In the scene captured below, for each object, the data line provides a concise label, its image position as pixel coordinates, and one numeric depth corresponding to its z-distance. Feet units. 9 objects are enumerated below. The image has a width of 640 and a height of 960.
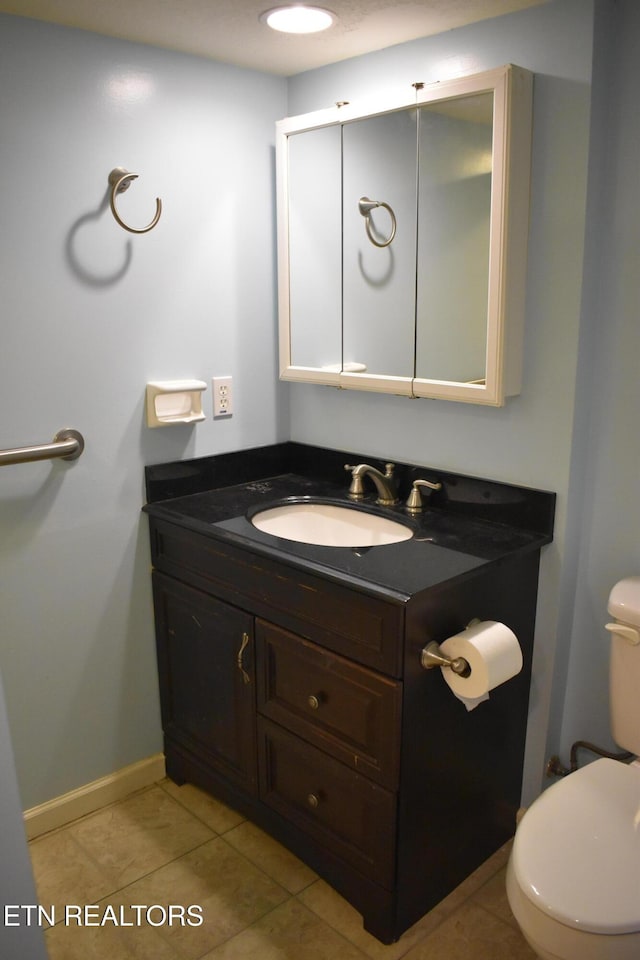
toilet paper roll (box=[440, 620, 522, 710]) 5.16
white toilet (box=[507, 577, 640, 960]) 4.27
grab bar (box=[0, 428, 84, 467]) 5.97
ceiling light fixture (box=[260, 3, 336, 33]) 5.54
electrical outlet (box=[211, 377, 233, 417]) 7.44
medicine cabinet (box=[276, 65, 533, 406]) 5.73
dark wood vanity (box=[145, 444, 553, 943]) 5.35
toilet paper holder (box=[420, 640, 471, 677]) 5.22
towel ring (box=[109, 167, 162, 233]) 6.20
